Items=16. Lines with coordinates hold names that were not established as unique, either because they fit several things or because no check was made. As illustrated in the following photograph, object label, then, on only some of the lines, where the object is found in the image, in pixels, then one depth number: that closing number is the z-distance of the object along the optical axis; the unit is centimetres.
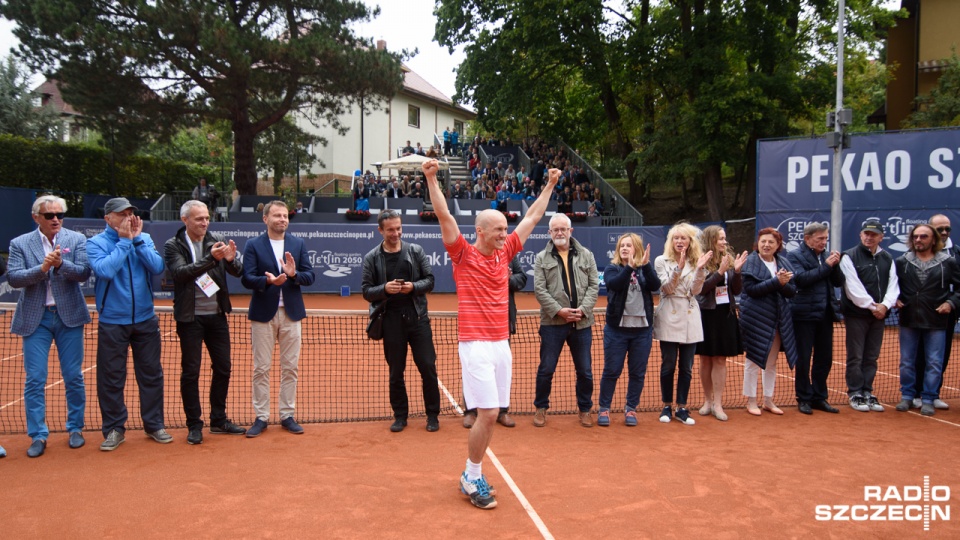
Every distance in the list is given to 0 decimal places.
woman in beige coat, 684
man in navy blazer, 634
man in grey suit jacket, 582
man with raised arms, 462
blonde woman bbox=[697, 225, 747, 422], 689
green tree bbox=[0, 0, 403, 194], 2097
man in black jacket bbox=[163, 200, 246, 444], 600
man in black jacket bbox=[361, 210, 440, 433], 658
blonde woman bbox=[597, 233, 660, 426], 667
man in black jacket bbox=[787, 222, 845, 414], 730
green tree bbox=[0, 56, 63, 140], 3180
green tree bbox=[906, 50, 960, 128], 2169
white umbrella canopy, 2775
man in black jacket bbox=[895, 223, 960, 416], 738
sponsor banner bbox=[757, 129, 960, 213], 1377
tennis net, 740
